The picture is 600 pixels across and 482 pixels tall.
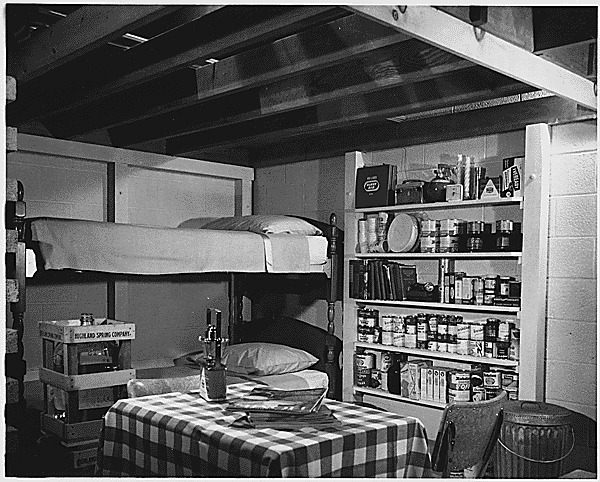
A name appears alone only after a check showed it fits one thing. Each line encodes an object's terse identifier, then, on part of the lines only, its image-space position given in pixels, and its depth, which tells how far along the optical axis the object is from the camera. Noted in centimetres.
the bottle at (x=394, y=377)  429
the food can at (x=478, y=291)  388
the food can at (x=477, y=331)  389
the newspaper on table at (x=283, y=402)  255
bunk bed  361
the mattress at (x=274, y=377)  435
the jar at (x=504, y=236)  379
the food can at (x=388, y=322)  432
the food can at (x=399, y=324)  427
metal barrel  326
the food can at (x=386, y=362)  436
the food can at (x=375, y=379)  442
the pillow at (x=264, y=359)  442
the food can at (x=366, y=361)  446
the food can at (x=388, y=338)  432
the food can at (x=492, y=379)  379
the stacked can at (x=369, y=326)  447
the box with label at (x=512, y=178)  376
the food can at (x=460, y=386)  391
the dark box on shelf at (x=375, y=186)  438
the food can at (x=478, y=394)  385
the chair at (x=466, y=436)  258
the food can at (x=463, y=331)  395
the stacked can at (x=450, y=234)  405
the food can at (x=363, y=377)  445
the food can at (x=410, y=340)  420
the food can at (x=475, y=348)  388
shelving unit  364
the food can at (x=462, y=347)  394
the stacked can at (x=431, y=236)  413
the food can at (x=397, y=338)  426
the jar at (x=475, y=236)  392
